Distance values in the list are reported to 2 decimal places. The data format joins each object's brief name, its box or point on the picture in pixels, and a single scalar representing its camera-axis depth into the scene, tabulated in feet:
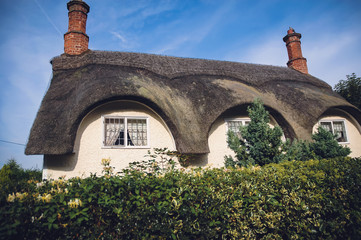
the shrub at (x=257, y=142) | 22.66
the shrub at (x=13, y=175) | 9.80
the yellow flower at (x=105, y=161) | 12.01
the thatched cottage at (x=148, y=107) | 22.95
